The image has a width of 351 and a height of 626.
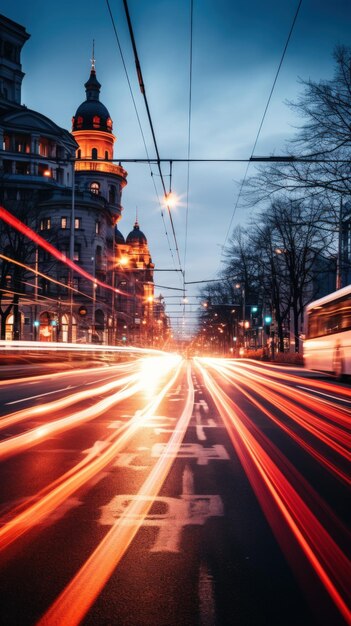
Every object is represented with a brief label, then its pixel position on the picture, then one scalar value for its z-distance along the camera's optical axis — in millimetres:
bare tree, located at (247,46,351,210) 18312
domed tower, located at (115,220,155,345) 104375
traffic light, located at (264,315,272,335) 44575
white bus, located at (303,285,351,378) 21734
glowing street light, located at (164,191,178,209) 22088
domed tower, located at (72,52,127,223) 87000
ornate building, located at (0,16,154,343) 66562
